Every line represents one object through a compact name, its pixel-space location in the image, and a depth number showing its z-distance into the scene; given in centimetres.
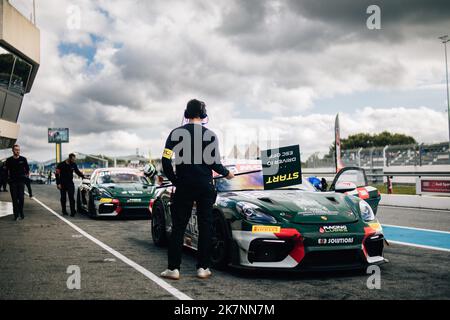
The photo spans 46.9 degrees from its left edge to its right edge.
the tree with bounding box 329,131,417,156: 10019
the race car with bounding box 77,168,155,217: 1155
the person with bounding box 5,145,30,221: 1172
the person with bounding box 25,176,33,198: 1218
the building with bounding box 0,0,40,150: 2397
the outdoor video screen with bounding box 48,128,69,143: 11438
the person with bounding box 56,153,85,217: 1303
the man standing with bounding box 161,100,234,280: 511
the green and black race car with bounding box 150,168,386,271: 496
